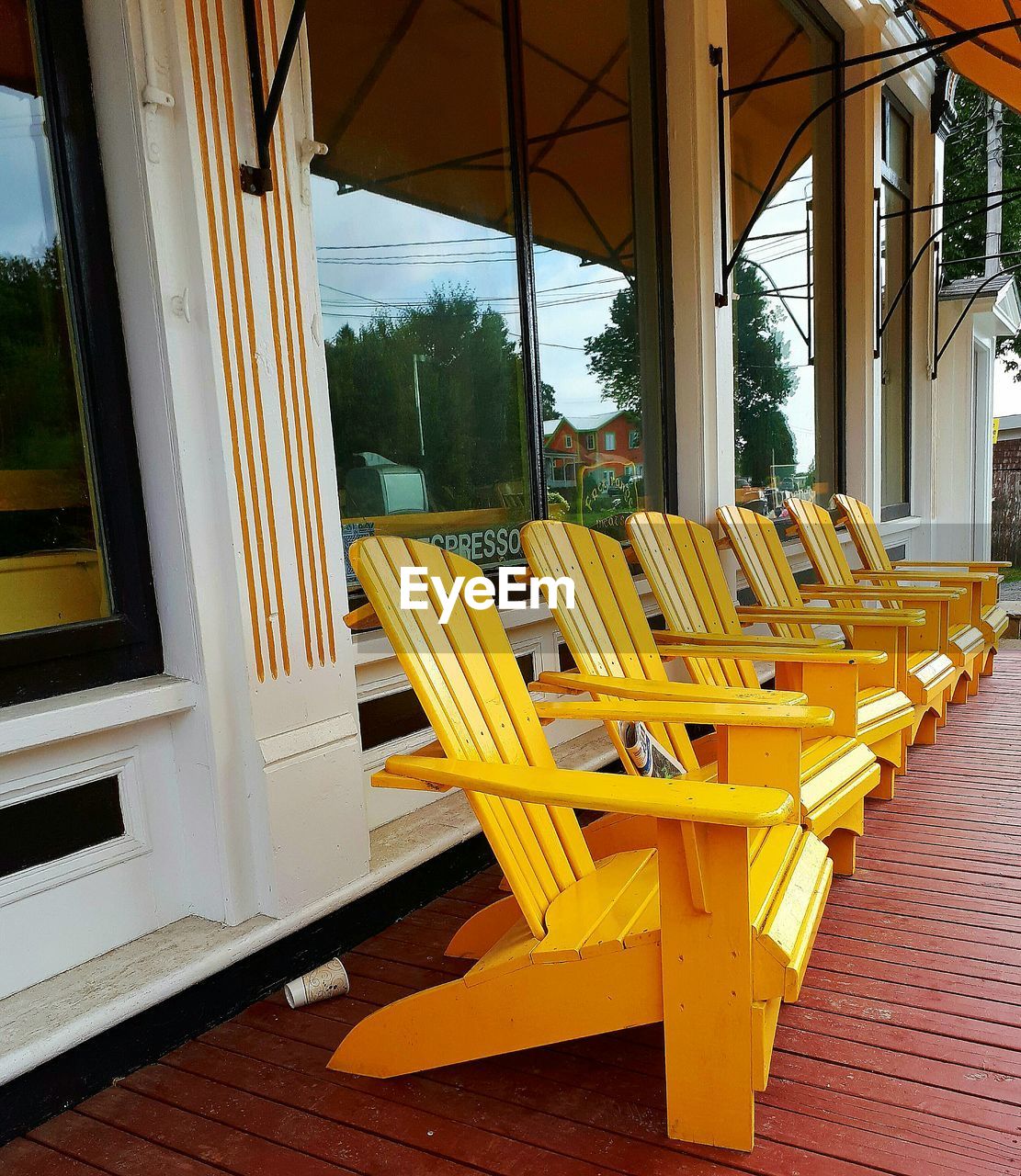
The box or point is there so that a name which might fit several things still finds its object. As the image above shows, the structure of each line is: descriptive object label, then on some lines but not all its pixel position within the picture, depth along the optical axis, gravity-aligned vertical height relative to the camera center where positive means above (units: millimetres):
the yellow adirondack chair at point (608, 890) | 1330 -760
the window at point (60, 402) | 1719 +175
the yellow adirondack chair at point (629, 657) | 2150 -548
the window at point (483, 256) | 2658 +718
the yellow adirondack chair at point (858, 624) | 2758 -635
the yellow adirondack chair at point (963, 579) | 4281 -724
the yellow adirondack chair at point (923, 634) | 3338 -811
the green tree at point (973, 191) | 11883 +3442
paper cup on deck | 1911 -1093
